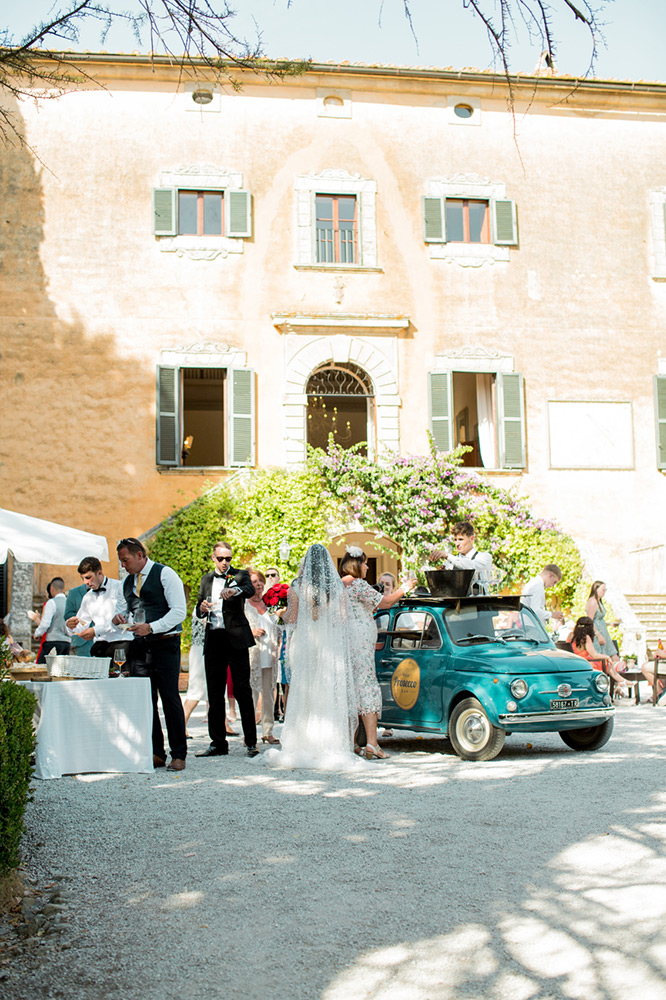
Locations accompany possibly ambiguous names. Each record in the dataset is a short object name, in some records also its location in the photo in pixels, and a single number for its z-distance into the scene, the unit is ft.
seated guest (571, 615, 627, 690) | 44.91
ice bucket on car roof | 31.94
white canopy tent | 36.29
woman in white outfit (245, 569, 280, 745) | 35.78
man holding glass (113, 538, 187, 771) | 28.43
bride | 29.35
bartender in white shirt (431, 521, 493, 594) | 33.68
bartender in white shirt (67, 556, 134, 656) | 30.19
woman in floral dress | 30.73
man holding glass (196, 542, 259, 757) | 30.40
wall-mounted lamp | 60.03
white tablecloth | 27.09
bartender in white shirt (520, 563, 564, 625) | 42.52
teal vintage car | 28.94
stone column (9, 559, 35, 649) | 55.62
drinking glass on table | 27.86
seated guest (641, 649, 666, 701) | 47.39
